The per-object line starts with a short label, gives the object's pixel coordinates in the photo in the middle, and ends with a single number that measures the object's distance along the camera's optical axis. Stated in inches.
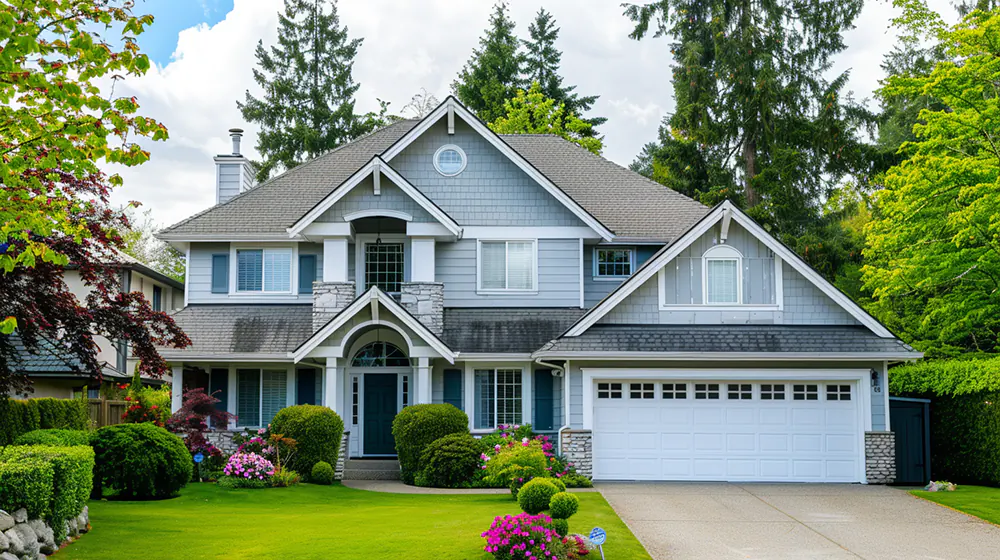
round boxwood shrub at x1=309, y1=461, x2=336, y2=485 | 771.4
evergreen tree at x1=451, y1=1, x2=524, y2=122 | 1769.2
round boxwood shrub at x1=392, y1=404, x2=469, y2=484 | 785.6
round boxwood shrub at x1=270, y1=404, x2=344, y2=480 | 783.1
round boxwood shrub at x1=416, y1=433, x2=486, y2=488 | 761.6
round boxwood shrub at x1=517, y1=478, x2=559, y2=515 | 481.1
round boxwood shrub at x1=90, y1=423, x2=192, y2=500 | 641.0
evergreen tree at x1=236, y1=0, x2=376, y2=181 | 1761.8
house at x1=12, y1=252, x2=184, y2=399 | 977.5
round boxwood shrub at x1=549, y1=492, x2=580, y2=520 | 463.8
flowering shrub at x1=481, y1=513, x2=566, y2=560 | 428.5
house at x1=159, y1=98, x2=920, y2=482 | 794.2
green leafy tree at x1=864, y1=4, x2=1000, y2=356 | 850.1
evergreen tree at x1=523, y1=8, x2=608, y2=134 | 1836.9
